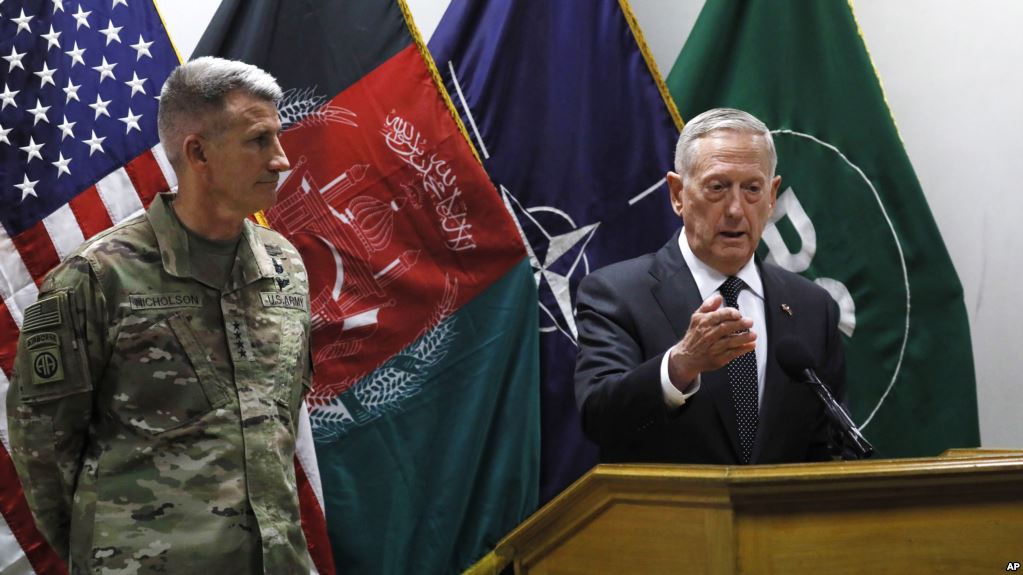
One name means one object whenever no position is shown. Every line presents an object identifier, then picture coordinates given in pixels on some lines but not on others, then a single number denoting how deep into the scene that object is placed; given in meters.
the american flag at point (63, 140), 5.31
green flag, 5.97
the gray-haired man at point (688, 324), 5.02
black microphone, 4.59
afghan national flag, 5.64
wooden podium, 4.38
